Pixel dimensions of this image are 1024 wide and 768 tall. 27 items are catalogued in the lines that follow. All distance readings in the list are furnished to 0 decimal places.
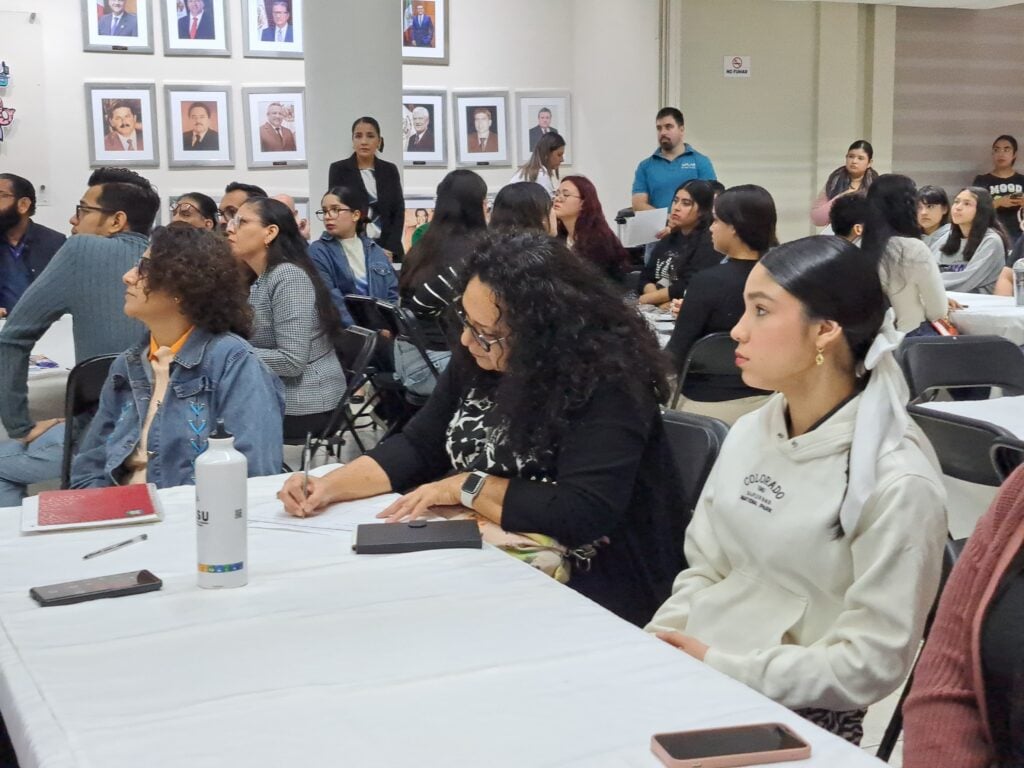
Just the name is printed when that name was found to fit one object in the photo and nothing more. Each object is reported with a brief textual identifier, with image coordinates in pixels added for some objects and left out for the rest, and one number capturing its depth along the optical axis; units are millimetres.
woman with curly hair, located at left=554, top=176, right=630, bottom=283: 6543
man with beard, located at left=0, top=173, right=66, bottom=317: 6340
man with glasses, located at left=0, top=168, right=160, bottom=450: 3740
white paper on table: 2262
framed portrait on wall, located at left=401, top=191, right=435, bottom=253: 9180
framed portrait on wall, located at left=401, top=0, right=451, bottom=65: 9164
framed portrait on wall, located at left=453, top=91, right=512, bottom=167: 9414
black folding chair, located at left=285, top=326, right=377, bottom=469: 4348
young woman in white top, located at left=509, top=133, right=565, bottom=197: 8258
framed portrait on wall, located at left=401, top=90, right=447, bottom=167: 9242
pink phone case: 1249
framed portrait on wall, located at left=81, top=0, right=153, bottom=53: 8203
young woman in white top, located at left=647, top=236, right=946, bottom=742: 1758
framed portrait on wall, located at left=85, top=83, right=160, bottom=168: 8281
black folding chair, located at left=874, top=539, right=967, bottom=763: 1941
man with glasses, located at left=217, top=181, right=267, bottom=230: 6258
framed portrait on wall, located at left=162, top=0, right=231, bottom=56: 8414
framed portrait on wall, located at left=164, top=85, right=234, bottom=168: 8508
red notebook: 2264
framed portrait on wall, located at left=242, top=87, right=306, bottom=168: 8688
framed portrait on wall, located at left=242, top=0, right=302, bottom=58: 8578
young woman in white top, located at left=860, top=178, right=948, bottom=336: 4887
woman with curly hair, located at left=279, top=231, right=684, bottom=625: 2268
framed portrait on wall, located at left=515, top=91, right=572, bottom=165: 9594
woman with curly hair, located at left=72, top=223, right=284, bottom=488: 2922
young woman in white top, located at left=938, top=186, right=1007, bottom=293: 6562
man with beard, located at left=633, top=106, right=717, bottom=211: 8641
